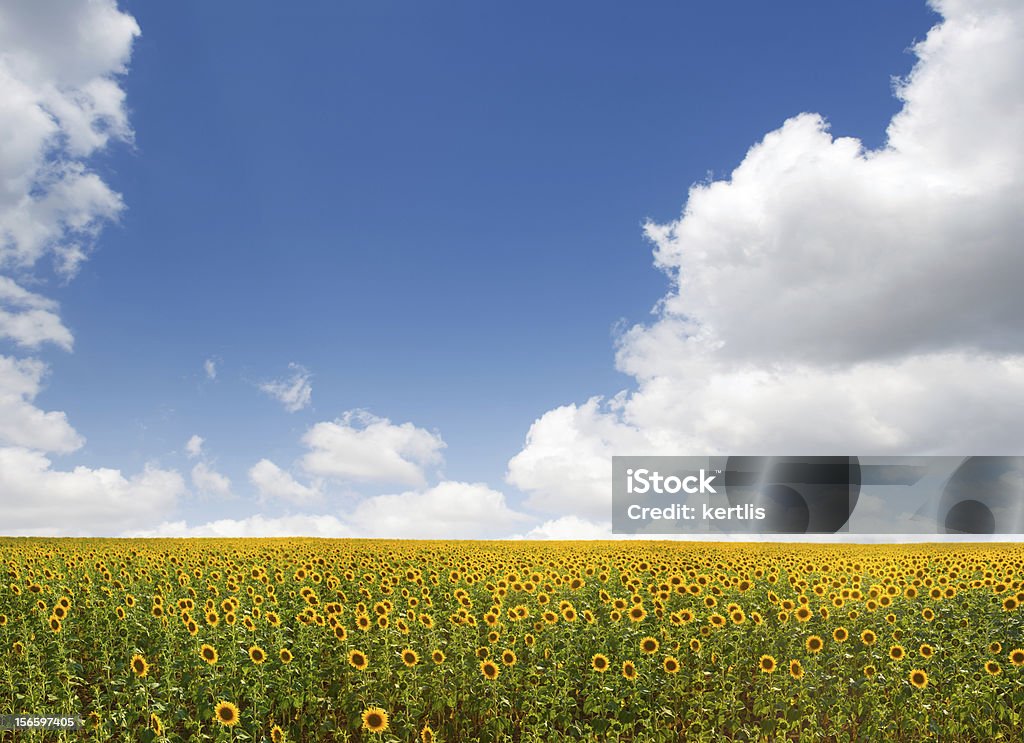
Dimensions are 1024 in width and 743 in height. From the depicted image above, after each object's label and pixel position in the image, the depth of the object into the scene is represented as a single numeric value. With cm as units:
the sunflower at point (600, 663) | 993
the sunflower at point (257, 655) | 988
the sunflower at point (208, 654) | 984
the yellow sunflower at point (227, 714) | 843
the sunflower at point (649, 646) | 1095
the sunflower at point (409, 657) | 955
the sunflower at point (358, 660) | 981
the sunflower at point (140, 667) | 984
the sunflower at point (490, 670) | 968
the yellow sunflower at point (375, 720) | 830
